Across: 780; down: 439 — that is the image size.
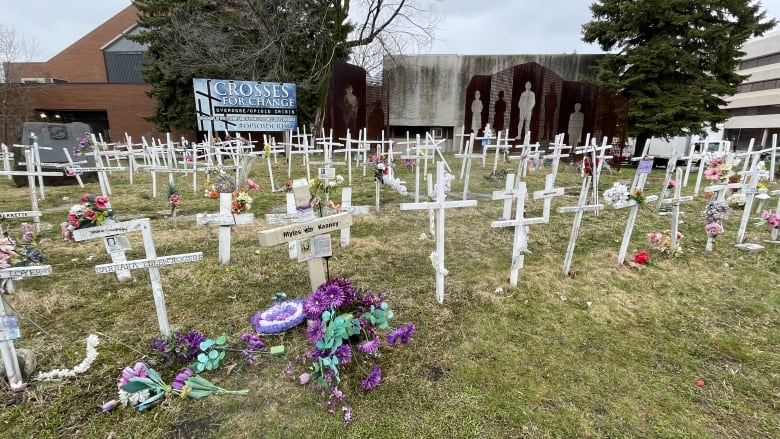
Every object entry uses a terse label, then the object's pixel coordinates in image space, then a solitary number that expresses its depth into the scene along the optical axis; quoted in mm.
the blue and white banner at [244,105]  11633
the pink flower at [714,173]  6076
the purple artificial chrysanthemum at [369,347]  2486
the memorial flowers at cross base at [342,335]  2355
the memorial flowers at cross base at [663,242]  4874
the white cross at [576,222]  4156
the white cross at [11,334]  2223
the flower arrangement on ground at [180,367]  2279
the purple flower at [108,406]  2234
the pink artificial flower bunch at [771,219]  5325
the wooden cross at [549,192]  4383
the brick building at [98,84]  22375
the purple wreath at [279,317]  3029
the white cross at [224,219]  3936
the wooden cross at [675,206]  4852
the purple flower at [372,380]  2428
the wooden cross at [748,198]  5270
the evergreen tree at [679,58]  14703
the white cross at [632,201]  4301
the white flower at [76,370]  2475
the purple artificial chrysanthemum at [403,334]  2670
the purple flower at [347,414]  2208
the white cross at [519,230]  3807
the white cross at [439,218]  3494
